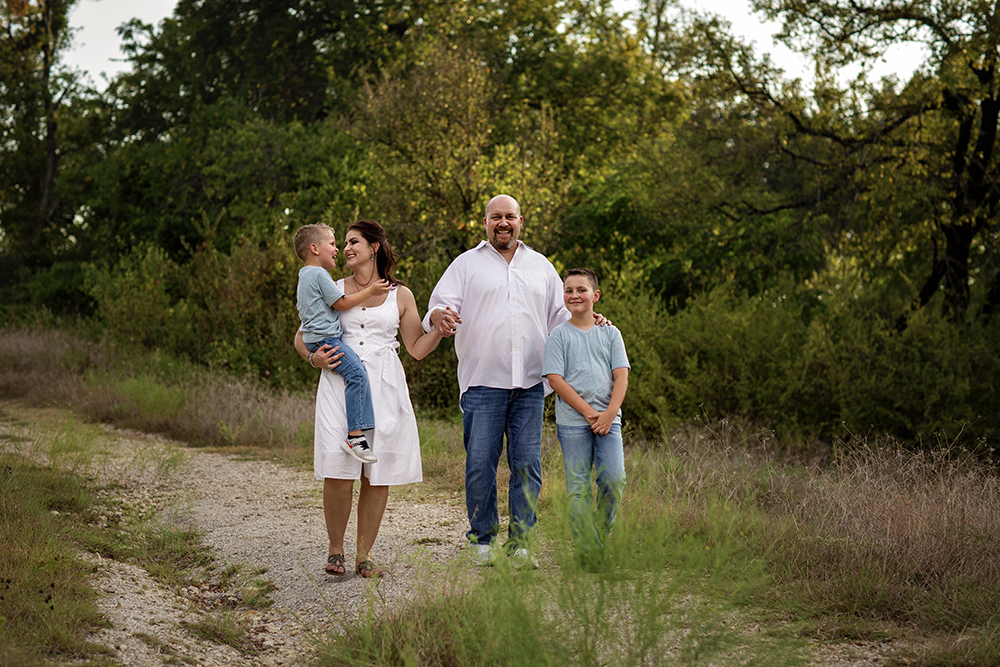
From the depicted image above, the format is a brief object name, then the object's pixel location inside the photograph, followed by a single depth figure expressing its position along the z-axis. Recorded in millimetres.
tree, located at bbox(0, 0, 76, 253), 29141
